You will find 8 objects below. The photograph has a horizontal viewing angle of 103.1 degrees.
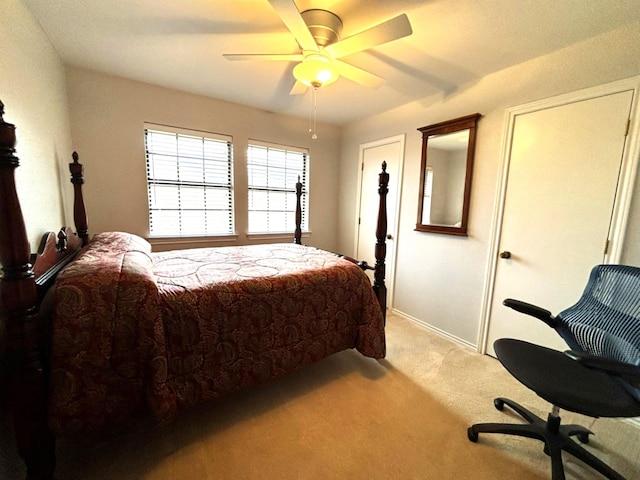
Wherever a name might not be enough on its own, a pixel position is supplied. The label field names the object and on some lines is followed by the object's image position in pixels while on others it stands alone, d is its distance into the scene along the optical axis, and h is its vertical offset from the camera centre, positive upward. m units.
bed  0.97 -0.64
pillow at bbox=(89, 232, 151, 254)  1.66 -0.31
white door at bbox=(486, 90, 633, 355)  1.77 +0.06
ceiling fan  1.37 +0.97
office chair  1.07 -0.78
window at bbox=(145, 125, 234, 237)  2.88 +0.22
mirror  2.51 +0.36
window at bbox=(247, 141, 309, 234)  3.47 +0.26
